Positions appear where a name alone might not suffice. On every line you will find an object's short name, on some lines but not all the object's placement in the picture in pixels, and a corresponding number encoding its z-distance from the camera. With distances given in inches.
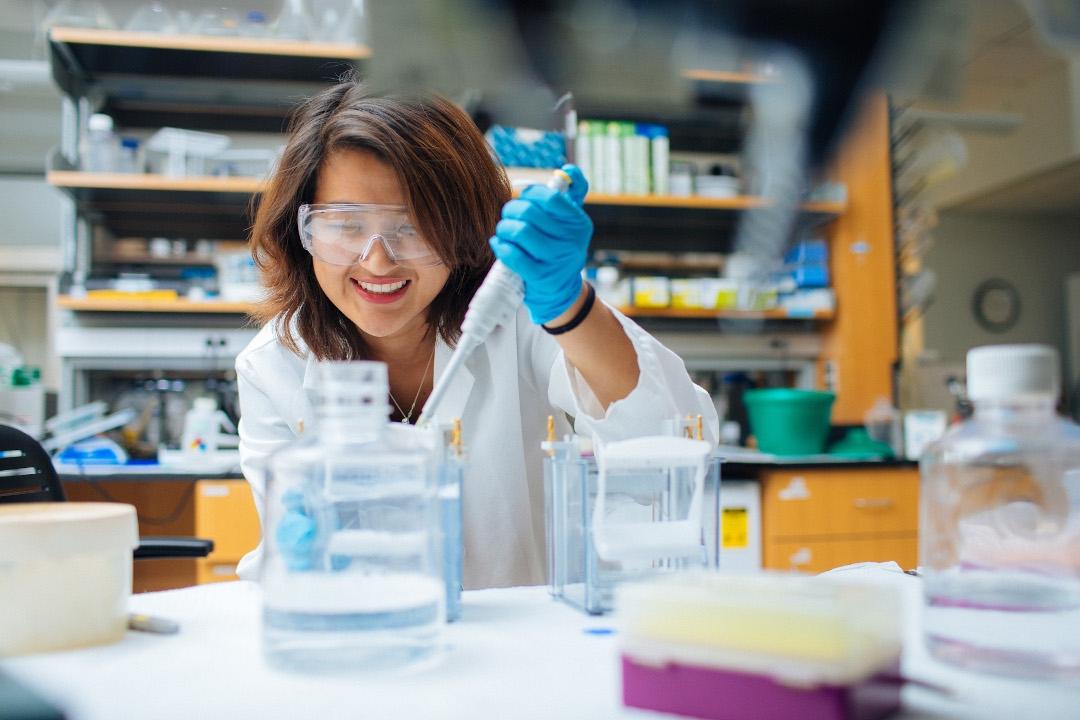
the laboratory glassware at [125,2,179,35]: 120.7
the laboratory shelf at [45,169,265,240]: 122.7
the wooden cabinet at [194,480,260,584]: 102.7
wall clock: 289.7
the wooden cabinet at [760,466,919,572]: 112.9
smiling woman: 42.1
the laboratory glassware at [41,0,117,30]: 119.3
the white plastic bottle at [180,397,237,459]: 114.9
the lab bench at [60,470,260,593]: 102.7
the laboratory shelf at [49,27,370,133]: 123.0
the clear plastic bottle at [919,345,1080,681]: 22.8
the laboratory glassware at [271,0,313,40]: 123.0
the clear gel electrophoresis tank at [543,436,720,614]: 28.8
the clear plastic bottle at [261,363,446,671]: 23.6
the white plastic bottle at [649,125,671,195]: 137.0
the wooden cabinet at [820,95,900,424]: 142.9
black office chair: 67.4
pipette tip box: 18.1
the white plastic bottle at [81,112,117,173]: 124.1
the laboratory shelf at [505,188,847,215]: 133.9
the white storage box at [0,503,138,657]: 24.9
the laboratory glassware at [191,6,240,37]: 122.7
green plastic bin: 120.5
